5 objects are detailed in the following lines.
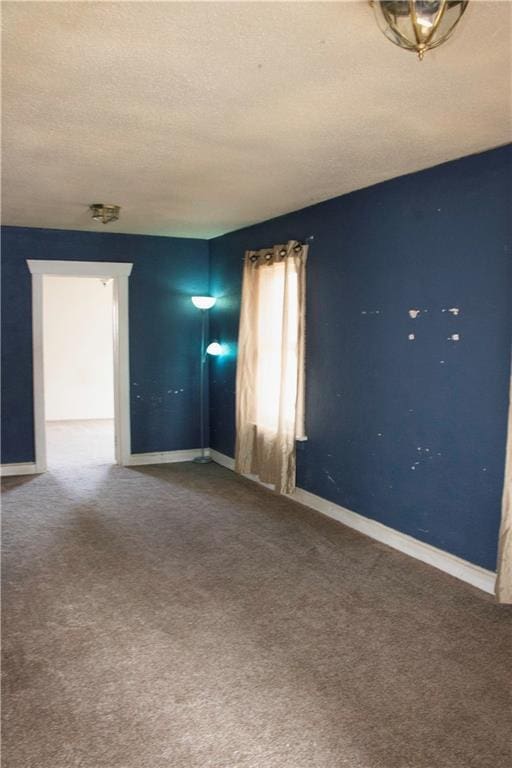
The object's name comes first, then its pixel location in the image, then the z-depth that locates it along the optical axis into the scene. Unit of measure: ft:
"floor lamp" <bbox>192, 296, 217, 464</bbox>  21.59
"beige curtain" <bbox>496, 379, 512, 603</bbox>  10.07
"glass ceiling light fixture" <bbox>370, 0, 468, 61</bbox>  5.30
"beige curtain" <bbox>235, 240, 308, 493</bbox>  16.07
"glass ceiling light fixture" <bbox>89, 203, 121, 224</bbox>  15.69
